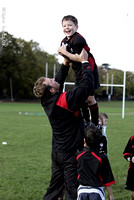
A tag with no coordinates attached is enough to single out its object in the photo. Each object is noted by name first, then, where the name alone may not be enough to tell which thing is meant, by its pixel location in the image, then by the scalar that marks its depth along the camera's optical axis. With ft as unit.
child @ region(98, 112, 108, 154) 20.44
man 13.57
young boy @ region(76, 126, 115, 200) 13.24
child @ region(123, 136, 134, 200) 18.55
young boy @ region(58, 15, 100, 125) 14.34
